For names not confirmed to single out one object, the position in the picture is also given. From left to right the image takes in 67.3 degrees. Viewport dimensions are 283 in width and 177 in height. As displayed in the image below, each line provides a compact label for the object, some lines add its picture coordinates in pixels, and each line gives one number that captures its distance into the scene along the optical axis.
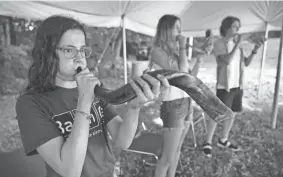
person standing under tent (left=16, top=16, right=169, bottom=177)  0.93
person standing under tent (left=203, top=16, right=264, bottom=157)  3.12
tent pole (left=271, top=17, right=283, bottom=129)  4.53
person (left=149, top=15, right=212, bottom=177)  2.22
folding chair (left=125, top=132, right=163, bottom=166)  3.23
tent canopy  3.31
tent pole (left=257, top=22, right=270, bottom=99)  6.01
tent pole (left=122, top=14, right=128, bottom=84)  4.65
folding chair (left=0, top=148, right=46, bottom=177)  1.76
